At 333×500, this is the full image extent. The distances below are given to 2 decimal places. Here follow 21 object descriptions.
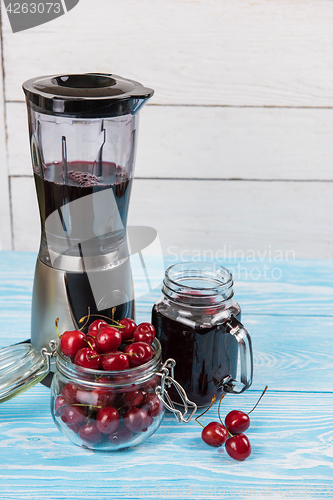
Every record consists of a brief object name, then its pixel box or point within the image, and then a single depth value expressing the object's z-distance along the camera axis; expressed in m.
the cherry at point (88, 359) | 0.95
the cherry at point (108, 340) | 0.95
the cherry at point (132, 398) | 0.95
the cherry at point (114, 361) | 0.94
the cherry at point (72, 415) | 0.95
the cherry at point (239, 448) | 0.96
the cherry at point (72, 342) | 0.96
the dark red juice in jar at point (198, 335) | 1.01
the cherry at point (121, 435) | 0.95
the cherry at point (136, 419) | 0.95
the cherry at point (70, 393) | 0.96
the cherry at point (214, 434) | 0.97
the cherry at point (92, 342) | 0.96
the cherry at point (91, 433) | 0.95
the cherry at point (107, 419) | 0.94
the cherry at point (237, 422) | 0.99
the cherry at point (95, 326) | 0.99
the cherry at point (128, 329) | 1.00
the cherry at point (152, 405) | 0.97
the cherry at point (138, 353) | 0.96
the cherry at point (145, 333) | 0.98
